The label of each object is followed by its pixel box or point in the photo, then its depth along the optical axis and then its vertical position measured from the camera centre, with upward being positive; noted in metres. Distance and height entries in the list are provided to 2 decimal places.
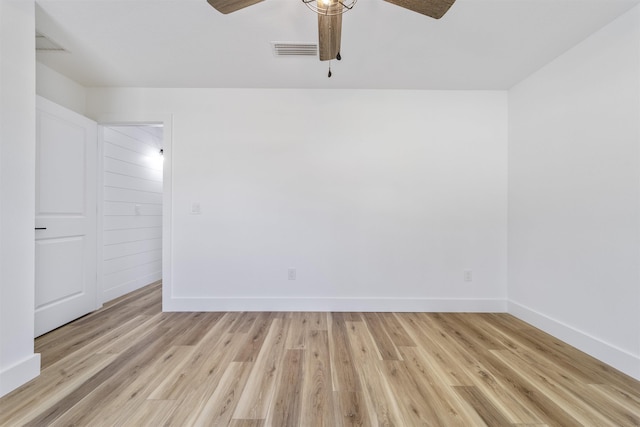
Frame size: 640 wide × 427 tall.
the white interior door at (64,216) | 2.17 -0.05
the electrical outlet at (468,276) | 2.76 -0.68
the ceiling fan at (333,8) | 1.24 +1.04
